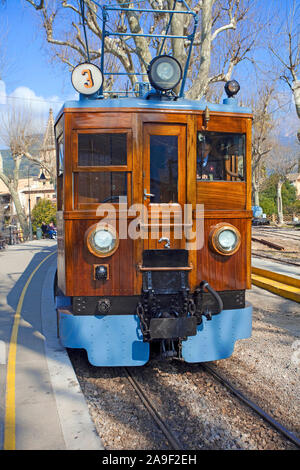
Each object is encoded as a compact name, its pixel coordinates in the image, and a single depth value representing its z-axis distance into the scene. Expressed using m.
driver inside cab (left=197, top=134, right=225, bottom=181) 5.34
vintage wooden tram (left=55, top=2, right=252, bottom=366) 5.14
